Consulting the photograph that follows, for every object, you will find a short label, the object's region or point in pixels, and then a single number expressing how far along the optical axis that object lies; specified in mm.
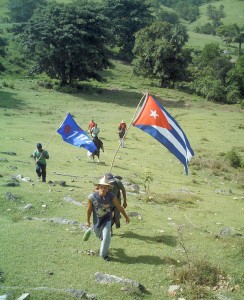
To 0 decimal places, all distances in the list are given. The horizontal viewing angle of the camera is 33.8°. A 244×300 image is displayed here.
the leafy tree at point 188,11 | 137000
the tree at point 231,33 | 87125
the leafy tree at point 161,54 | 50938
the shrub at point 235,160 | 23359
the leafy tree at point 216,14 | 123450
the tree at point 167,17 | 106500
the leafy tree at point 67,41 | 42500
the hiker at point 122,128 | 23966
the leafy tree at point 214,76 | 49531
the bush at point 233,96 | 48938
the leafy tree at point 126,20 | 66625
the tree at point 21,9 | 73188
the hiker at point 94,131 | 20812
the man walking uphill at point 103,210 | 8133
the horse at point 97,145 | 19225
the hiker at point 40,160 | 13898
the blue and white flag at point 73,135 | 15031
